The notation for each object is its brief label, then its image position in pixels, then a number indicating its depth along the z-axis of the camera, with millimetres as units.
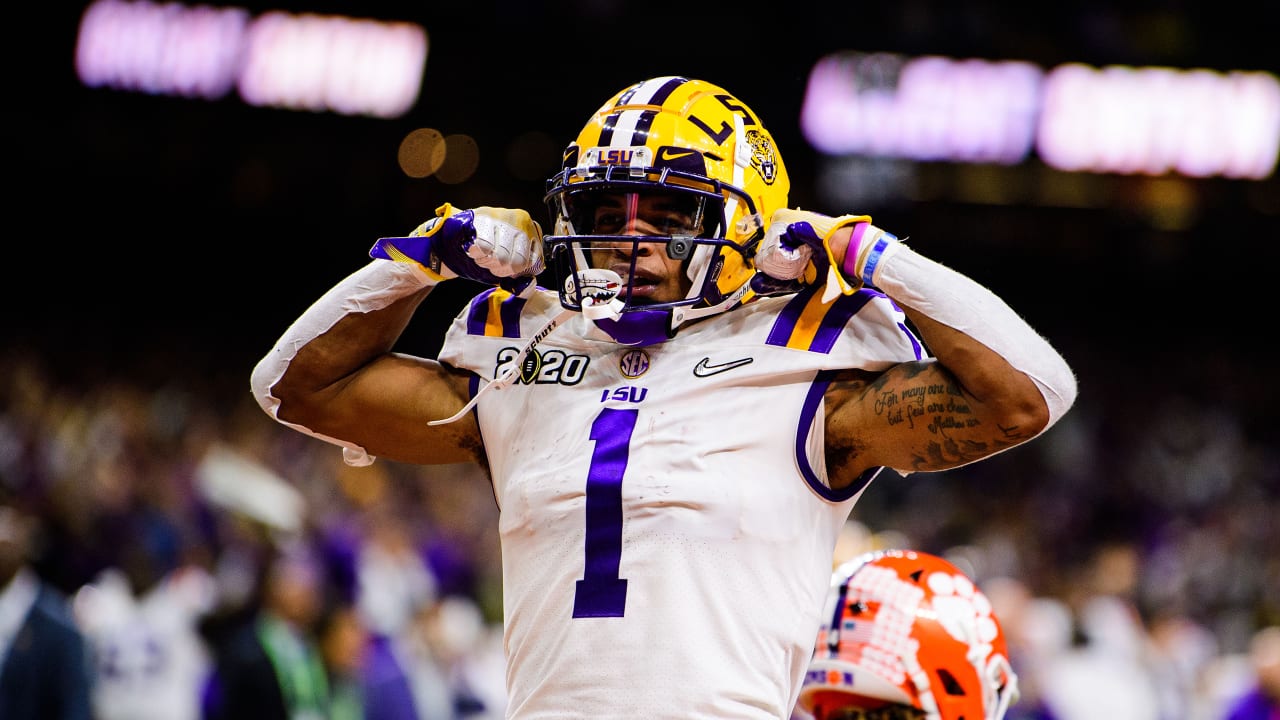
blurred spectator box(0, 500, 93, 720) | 10867
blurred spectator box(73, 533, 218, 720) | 12844
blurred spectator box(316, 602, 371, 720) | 13570
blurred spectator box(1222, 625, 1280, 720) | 11156
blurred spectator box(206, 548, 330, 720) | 12187
